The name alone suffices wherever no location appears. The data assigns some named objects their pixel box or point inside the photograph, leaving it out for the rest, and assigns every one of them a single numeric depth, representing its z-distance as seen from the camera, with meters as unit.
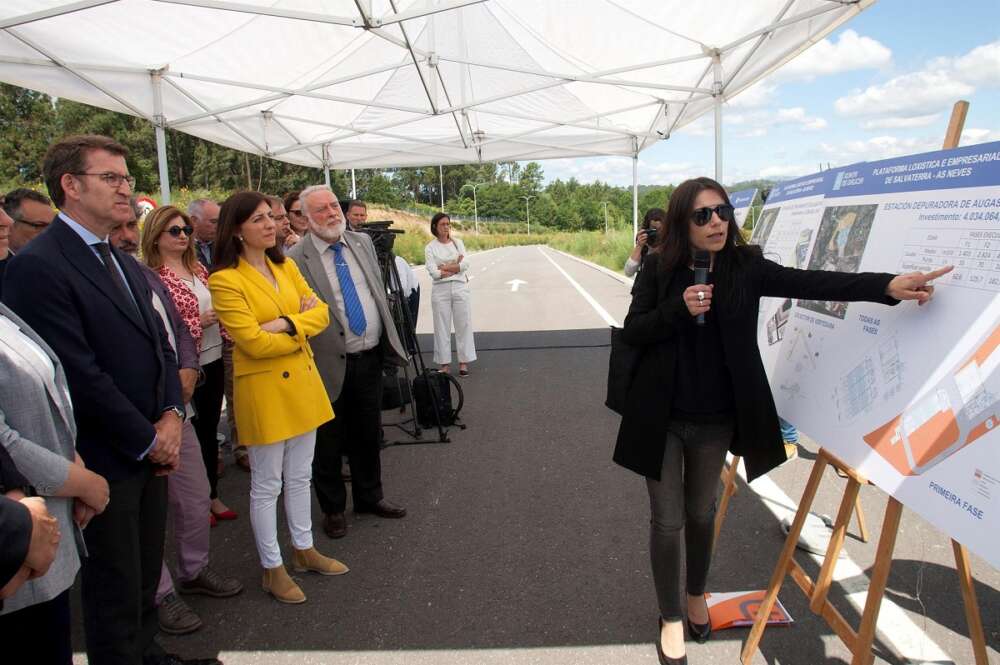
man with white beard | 3.78
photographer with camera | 6.31
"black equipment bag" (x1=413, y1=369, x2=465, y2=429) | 5.92
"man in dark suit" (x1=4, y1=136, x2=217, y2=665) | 2.09
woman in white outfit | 7.84
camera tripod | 5.09
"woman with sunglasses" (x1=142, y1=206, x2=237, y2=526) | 3.72
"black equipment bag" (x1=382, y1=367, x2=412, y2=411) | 5.38
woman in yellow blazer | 3.06
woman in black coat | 2.53
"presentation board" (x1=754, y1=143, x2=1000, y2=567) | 1.83
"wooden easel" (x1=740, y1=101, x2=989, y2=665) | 2.16
